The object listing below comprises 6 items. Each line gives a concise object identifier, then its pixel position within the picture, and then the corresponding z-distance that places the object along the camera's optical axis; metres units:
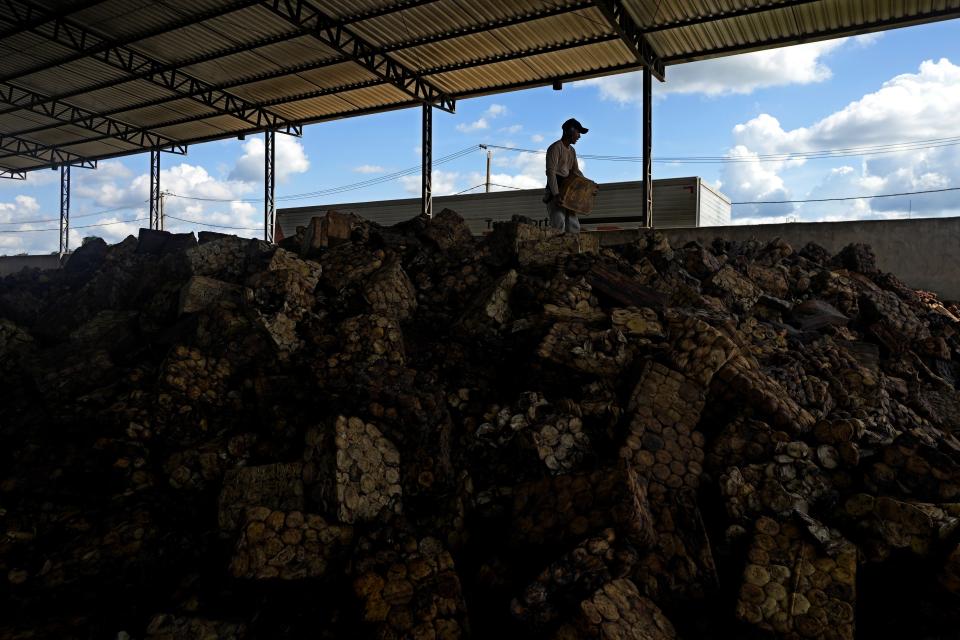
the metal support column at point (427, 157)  15.29
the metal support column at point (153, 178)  22.00
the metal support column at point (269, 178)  18.80
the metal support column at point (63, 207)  25.08
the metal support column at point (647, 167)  12.22
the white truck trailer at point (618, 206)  13.49
